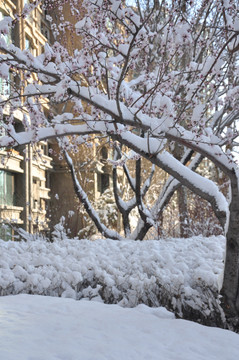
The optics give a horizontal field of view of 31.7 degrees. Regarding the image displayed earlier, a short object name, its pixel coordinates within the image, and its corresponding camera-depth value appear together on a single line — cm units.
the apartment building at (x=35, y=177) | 1840
